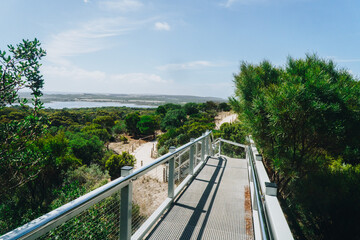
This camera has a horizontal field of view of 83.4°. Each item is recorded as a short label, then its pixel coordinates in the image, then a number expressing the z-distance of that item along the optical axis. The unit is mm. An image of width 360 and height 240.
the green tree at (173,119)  40969
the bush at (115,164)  15781
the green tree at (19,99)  4422
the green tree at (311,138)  5301
